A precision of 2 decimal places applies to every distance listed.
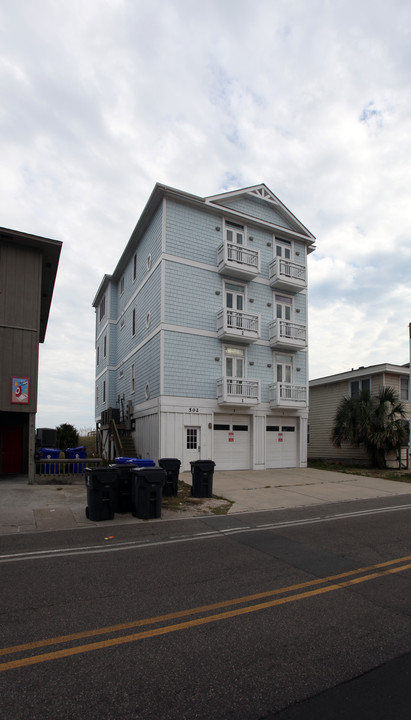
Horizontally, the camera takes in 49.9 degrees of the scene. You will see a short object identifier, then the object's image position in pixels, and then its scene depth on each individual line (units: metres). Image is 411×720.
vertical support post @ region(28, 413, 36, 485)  14.29
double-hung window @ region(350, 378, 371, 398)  25.67
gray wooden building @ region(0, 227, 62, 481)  14.52
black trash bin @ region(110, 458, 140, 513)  10.06
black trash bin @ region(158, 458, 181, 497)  12.26
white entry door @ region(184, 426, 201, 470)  19.92
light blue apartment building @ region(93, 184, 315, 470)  20.36
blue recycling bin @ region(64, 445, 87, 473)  18.56
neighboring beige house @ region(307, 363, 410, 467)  24.66
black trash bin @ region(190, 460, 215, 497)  12.69
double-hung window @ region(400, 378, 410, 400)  25.27
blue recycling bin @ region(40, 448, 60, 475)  15.80
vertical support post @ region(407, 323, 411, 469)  19.78
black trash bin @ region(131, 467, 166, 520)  9.48
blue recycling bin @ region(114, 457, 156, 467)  10.96
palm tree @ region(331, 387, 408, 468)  21.56
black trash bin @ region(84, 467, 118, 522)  9.17
